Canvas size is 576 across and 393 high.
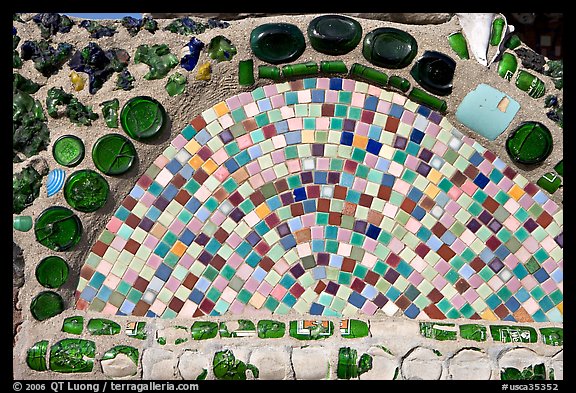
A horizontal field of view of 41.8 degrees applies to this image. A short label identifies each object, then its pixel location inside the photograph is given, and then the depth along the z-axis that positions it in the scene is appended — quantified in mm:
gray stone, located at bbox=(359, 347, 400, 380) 2301
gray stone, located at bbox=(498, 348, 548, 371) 2322
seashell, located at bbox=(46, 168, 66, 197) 2441
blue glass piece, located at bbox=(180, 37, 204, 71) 2500
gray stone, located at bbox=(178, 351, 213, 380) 2311
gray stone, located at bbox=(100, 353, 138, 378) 2328
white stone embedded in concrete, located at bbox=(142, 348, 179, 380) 2320
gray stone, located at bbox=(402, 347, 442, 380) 2309
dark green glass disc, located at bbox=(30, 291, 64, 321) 2404
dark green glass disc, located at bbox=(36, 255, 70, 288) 2417
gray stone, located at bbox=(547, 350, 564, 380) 2334
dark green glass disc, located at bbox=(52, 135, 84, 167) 2449
